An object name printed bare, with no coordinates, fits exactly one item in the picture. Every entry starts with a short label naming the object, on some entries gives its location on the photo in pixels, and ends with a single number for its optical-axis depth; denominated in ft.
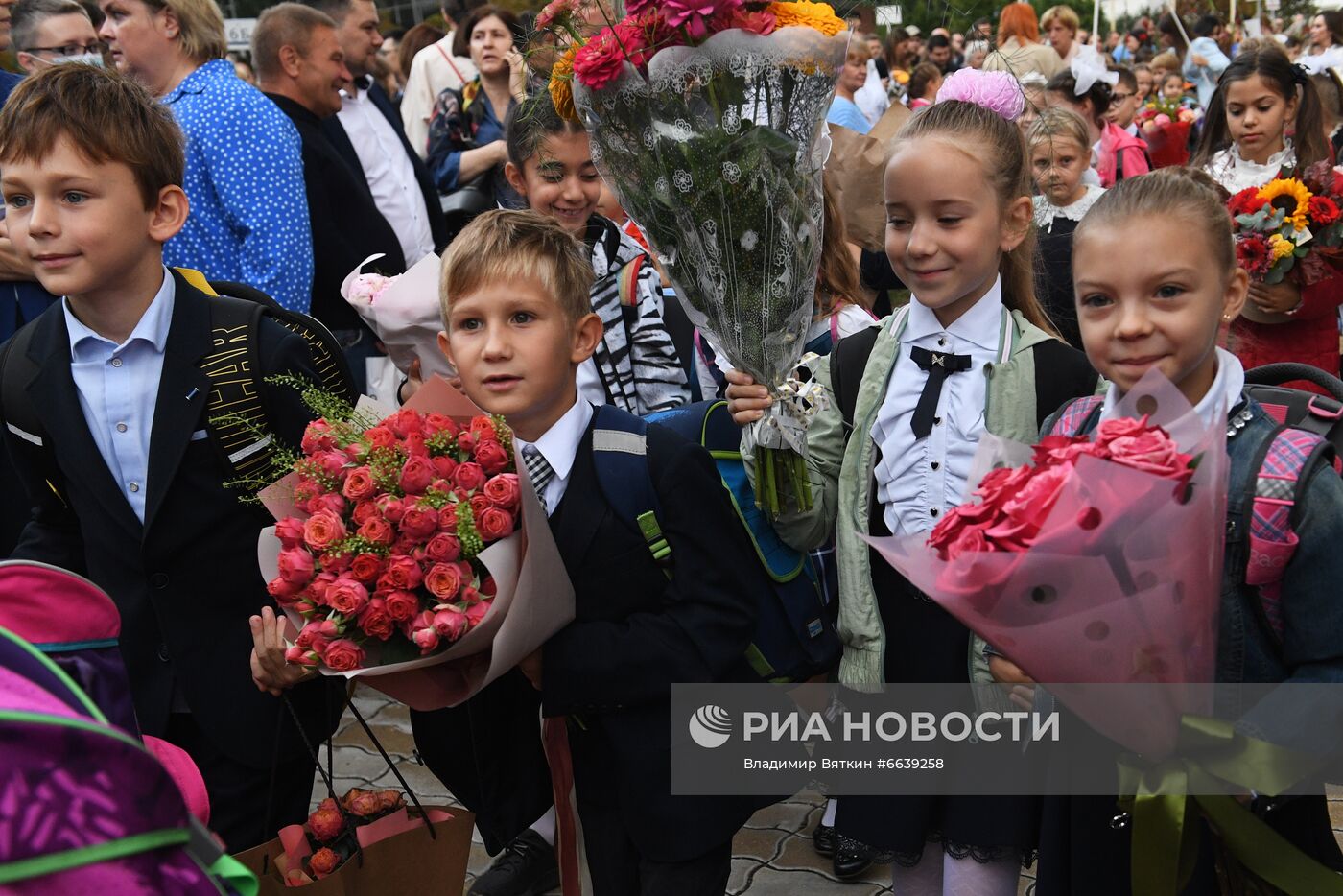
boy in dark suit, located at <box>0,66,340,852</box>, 8.59
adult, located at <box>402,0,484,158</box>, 27.37
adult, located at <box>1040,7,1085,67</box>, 36.70
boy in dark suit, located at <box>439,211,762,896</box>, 8.10
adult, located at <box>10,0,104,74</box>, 15.43
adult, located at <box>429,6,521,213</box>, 21.77
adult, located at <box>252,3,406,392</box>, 16.60
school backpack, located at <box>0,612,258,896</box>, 4.31
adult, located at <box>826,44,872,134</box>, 23.13
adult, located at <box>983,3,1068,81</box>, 28.12
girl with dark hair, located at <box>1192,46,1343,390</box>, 18.99
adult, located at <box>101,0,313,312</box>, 13.76
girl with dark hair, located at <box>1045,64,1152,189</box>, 24.22
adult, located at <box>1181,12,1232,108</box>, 44.47
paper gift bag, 7.89
